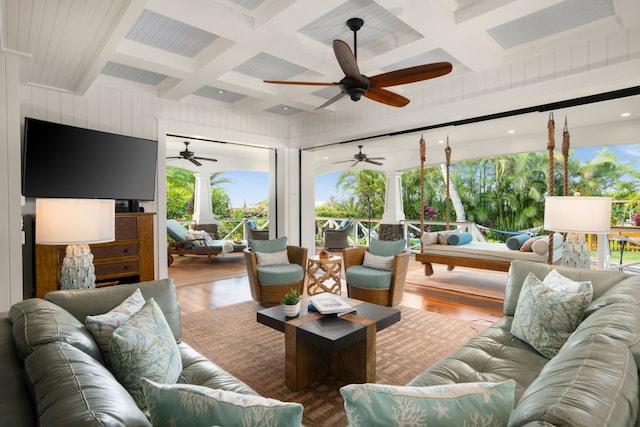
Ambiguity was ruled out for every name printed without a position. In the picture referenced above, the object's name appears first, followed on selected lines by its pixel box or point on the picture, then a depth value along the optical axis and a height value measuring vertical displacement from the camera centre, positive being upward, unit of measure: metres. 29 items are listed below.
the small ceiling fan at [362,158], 8.05 +1.34
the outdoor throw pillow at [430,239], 5.82 -0.37
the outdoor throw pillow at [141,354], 1.41 -0.55
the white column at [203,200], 10.28 +0.51
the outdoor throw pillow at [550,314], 1.92 -0.54
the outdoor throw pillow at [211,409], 0.81 -0.45
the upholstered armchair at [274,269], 4.25 -0.63
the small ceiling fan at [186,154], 7.73 +1.37
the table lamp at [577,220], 2.69 -0.04
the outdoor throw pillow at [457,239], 5.61 -0.36
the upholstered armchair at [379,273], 4.07 -0.65
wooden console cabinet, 3.63 -0.43
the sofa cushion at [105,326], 1.52 -0.47
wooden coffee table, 2.29 -0.85
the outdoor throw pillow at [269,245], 4.55 -0.36
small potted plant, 2.65 -0.65
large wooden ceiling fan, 2.53 +1.08
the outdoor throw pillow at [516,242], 5.14 -0.38
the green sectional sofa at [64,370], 0.80 -0.42
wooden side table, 4.67 -0.71
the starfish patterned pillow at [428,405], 0.81 -0.43
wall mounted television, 3.65 +0.62
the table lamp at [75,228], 2.11 -0.06
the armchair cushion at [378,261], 4.25 -0.54
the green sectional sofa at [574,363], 0.78 -0.42
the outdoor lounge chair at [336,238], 8.43 -0.50
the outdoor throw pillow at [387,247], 4.32 -0.38
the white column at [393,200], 9.19 +0.43
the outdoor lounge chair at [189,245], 7.47 -0.57
